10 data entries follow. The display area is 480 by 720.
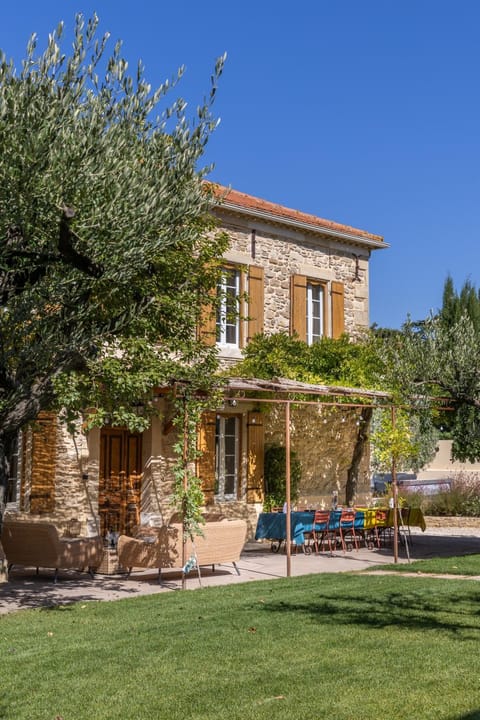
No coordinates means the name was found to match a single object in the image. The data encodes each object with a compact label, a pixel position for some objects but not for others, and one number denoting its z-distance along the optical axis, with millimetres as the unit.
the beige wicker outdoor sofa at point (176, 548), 11227
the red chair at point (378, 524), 15344
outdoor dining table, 14222
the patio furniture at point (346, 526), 14640
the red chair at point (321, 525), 14328
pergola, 11922
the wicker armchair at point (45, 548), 11234
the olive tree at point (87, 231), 7406
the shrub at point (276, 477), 16578
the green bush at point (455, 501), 20500
